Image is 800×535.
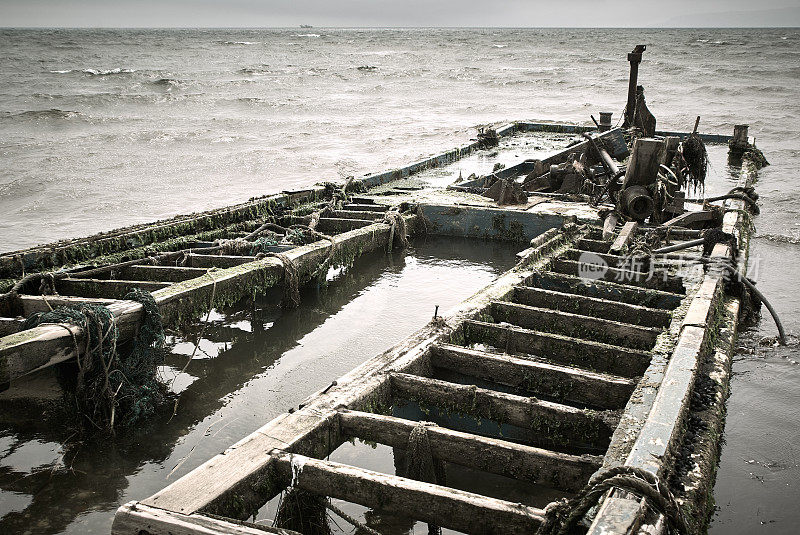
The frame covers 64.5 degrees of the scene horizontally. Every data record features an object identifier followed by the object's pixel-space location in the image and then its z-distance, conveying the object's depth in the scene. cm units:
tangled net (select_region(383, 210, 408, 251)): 862
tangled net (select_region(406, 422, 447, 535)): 338
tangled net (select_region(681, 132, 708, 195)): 988
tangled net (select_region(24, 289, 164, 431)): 457
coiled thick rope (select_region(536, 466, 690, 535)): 255
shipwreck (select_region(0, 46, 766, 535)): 295
